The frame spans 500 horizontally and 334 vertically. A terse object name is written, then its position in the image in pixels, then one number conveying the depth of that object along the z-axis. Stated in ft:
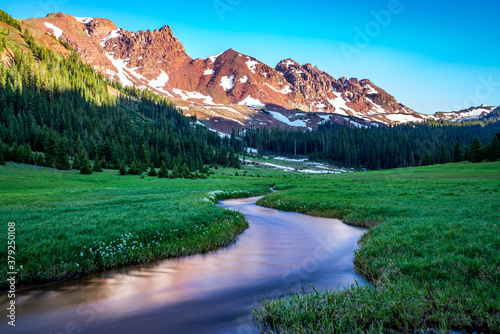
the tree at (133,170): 241.96
